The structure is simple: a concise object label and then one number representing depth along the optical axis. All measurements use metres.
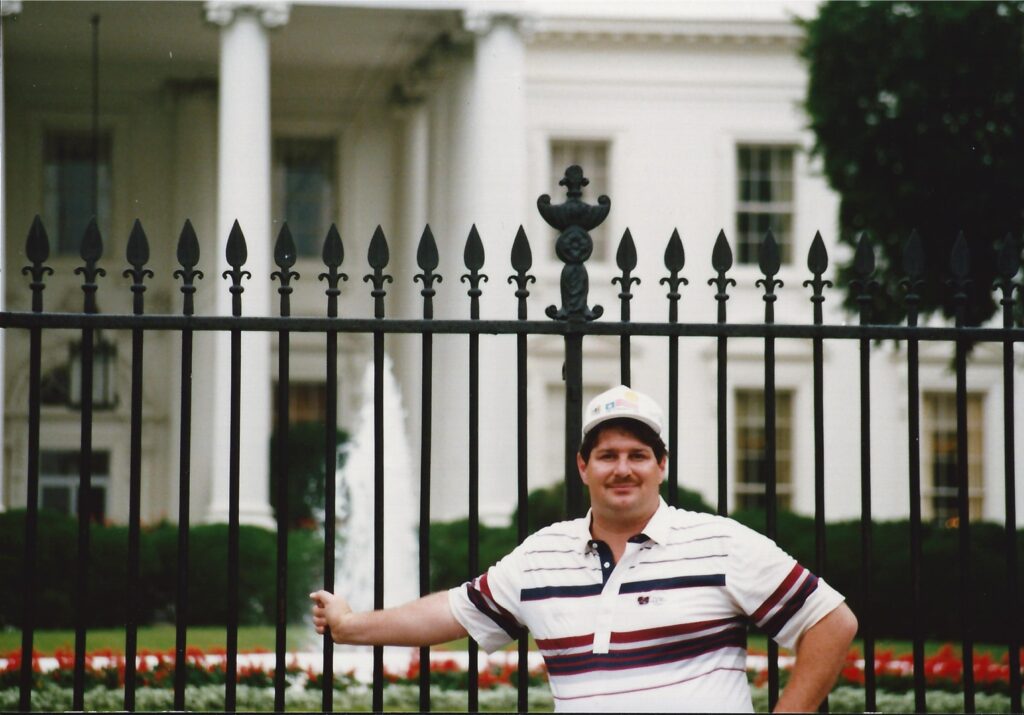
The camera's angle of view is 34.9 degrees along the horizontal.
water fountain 17.08
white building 25.33
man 4.19
